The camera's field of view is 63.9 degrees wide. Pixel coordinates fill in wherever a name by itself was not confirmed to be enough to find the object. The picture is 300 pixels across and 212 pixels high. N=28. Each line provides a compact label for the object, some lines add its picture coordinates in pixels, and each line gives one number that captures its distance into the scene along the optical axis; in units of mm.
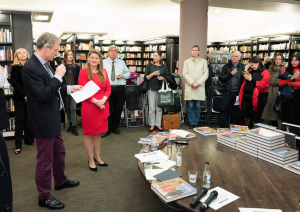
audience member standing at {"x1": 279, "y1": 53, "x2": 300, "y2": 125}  4438
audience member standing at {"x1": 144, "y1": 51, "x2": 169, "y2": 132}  5055
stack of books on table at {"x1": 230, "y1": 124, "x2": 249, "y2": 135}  2857
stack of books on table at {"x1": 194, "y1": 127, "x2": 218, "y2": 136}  3086
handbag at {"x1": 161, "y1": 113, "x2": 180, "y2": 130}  5246
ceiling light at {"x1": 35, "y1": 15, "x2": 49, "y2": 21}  5352
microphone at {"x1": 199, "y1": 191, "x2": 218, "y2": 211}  1457
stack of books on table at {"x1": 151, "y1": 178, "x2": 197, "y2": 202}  1590
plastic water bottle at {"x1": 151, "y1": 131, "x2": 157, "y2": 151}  2543
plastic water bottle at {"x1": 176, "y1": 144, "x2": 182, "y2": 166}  2152
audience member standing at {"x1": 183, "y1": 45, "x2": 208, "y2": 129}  5212
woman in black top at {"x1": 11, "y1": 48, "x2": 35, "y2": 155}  4051
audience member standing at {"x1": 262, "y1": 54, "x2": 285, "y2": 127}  5273
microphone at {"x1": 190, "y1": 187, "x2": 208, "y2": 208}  1495
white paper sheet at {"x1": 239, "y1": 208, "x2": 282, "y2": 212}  1459
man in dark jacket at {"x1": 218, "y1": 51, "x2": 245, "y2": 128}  4848
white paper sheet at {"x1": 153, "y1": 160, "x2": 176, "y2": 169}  2125
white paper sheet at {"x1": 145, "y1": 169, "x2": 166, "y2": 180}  1920
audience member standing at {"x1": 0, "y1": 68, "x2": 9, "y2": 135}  3584
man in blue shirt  4824
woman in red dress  3135
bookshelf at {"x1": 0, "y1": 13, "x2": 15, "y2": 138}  4840
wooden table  1550
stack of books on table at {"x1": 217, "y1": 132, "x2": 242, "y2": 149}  2590
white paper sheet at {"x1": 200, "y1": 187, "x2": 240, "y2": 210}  1506
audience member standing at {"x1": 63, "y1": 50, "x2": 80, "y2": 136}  5113
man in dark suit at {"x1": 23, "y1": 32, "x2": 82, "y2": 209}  2158
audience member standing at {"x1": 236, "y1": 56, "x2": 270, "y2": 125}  4445
